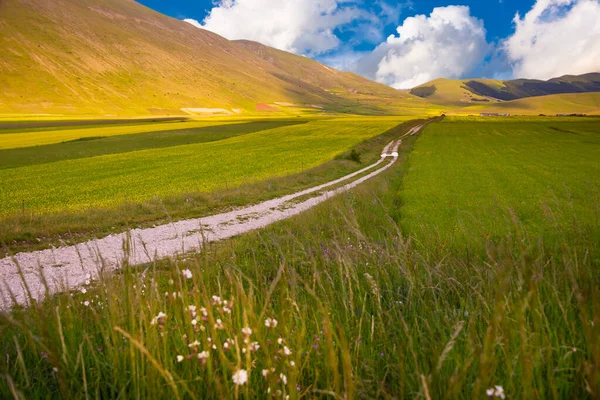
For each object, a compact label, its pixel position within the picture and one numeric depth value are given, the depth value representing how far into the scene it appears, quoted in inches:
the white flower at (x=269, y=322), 110.9
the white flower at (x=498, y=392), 74.8
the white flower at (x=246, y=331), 97.5
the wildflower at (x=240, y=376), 74.0
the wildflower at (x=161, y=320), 108.1
